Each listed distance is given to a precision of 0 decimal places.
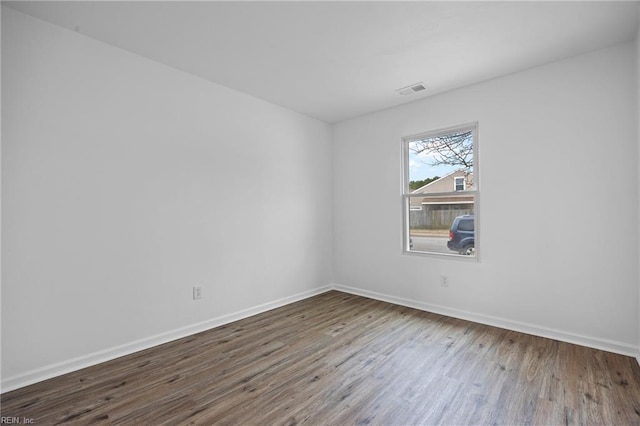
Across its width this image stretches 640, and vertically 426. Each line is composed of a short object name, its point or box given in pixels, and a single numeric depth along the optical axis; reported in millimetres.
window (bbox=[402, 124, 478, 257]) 3359
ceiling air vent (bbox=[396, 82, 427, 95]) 3264
